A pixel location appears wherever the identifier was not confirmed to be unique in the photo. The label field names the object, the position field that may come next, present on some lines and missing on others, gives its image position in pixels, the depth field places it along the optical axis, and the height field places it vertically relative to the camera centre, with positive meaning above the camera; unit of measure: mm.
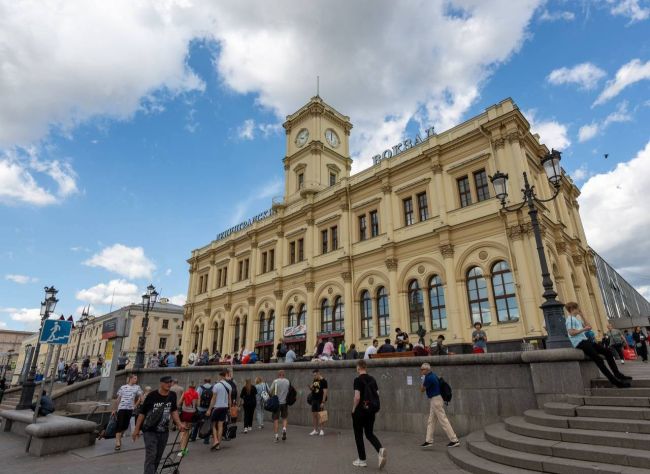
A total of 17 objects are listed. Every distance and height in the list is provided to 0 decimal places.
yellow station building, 19234 +6990
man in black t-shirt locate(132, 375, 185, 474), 5922 -818
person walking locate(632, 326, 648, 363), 14873 +899
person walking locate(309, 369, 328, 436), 10617 -747
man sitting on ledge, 7336 +400
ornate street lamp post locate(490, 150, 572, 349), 8359 +1516
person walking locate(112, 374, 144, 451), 10035 -908
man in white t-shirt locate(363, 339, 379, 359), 14591 +598
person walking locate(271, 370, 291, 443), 10591 -719
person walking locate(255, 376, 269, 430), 12734 -1040
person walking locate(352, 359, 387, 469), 6660 -784
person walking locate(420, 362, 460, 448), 7801 -839
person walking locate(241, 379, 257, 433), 12062 -1014
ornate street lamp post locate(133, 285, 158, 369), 21688 +3581
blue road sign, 10438 +1023
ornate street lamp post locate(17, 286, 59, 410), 14961 -818
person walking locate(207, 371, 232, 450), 9359 -962
